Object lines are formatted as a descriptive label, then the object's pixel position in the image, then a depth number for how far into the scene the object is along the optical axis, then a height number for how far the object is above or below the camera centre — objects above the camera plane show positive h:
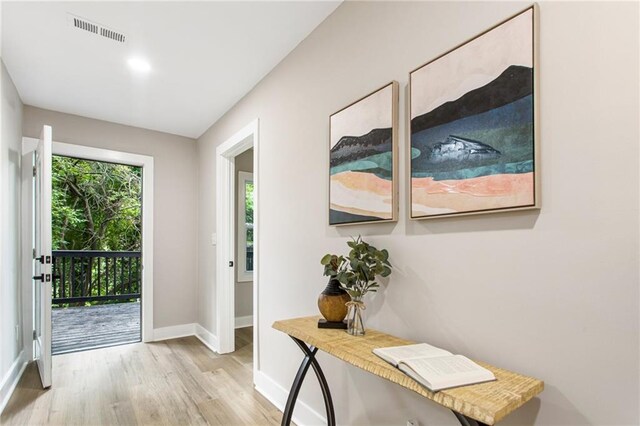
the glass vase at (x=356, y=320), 1.53 -0.49
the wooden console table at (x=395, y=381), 0.88 -0.52
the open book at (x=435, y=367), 0.98 -0.49
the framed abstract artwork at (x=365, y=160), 1.59 +0.26
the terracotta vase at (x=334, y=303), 1.63 -0.44
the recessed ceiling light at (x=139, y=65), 2.54 +1.10
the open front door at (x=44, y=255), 2.66 -0.35
